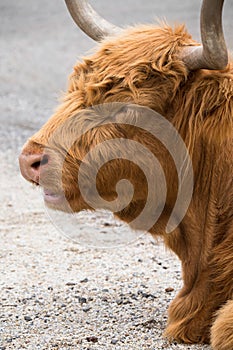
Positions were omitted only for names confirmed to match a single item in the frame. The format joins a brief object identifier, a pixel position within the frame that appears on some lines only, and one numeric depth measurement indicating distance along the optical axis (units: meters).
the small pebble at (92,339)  7.98
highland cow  7.08
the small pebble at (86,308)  8.98
